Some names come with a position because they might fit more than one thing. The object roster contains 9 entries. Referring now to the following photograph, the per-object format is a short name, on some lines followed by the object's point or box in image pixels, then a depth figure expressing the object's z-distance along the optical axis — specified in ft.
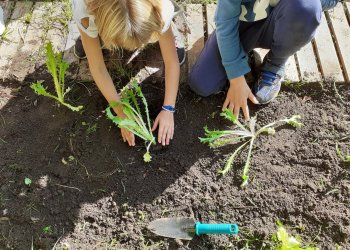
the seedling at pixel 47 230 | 6.34
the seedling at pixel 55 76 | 6.58
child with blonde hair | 5.12
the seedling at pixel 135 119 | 6.65
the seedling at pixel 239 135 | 6.73
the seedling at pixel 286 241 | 5.67
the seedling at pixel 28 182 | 6.70
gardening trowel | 6.13
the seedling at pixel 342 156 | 6.88
